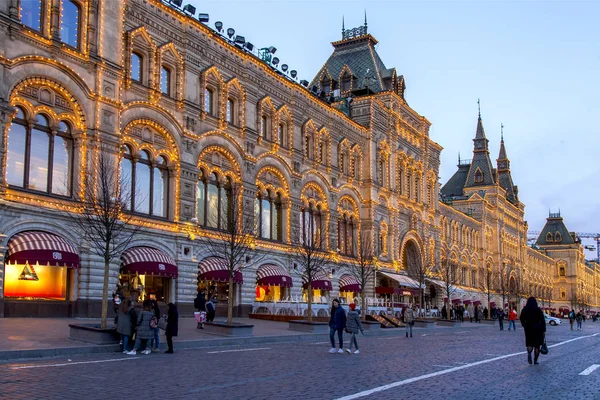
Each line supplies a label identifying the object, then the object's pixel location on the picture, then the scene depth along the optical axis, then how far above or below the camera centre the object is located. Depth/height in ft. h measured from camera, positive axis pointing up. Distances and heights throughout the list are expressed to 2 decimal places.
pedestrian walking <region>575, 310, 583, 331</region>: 186.94 -7.43
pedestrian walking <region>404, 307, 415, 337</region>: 105.81 -3.91
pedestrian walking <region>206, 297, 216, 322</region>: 100.22 -2.77
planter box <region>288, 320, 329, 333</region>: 97.96 -4.87
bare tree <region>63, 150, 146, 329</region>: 74.59 +10.88
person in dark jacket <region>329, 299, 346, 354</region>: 70.54 -3.22
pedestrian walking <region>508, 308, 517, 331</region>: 158.40 -5.39
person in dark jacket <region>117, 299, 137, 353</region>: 62.03 -2.77
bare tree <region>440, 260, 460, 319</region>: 230.89 +5.38
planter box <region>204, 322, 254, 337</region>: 83.46 -4.46
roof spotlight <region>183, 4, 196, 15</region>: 123.44 +48.77
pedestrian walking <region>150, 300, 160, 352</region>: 63.63 -4.61
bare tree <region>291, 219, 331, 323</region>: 147.54 +9.52
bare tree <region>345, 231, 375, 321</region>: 167.63 +7.31
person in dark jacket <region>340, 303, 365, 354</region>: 70.23 -3.21
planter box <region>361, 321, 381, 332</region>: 115.12 -5.58
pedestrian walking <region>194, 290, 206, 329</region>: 95.20 -1.44
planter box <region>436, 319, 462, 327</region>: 163.53 -7.17
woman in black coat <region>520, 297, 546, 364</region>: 58.65 -2.73
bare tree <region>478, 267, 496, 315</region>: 296.92 +4.18
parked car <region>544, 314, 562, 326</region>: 232.20 -9.70
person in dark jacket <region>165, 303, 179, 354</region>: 63.72 -3.04
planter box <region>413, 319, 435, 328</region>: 143.54 -6.40
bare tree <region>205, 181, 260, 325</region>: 116.47 +11.86
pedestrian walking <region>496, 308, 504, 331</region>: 159.63 -6.13
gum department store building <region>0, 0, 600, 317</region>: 92.68 +24.79
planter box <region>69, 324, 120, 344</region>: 64.34 -3.95
